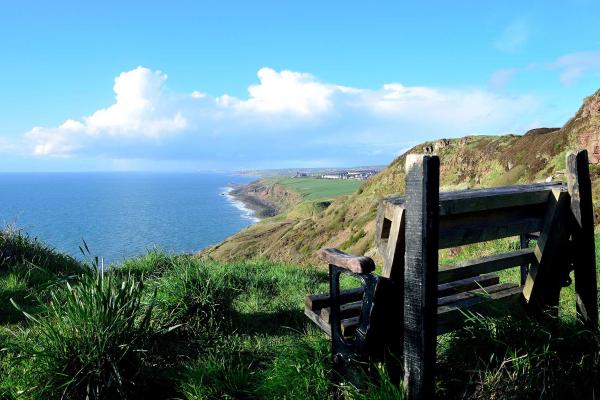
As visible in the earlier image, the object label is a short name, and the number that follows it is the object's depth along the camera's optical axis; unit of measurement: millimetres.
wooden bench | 3121
